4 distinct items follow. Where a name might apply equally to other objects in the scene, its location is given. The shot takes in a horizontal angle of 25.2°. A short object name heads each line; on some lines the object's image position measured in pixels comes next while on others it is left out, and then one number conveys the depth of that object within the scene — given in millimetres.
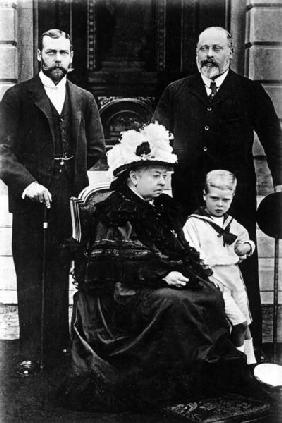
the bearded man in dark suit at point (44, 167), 3238
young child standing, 3068
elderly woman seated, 2650
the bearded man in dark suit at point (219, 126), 3332
